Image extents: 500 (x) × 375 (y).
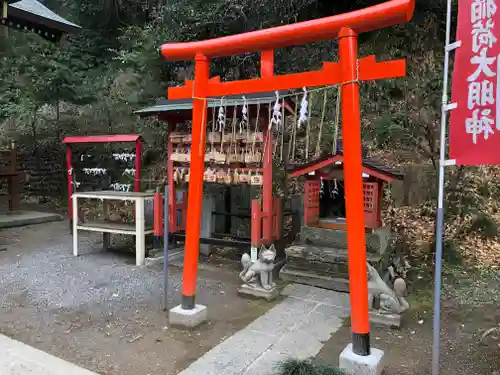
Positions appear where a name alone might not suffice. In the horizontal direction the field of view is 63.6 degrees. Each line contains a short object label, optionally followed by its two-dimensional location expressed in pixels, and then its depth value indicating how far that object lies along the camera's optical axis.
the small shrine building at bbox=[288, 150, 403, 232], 5.23
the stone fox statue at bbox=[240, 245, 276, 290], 4.84
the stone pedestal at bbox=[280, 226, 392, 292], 5.24
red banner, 2.81
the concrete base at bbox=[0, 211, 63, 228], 9.45
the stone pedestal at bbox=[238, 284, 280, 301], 4.91
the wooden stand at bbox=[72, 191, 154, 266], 6.39
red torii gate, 3.23
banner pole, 3.04
